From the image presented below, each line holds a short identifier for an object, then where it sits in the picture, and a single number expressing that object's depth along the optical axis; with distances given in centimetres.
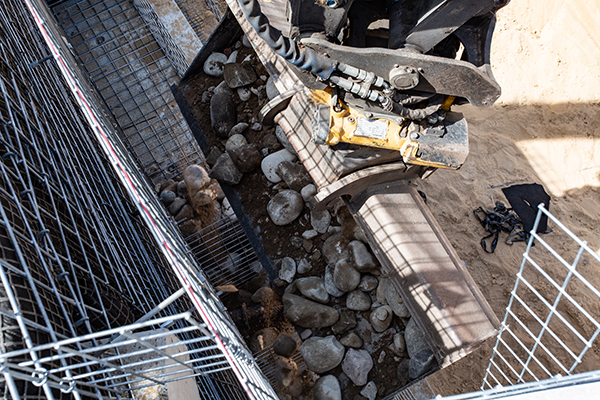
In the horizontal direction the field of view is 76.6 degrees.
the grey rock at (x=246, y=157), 464
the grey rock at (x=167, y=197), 515
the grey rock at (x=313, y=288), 400
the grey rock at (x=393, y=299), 374
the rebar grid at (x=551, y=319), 366
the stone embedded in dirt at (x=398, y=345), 373
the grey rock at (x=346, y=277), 391
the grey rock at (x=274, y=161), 458
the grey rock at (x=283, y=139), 455
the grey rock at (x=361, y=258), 388
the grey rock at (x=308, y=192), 432
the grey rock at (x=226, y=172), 467
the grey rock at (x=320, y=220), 432
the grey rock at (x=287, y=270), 423
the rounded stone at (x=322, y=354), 377
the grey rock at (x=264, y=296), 418
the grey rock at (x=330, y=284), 402
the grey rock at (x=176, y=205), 504
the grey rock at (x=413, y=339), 361
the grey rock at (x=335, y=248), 412
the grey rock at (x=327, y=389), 364
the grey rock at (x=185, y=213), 496
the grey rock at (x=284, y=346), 390
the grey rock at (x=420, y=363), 349
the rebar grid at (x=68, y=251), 180
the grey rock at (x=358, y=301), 392
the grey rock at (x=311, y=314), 391
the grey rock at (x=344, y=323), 390
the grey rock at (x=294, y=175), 444
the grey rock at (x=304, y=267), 423
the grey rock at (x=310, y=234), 431
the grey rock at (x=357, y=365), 371
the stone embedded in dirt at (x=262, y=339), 403
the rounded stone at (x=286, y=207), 436
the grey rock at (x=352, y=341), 382
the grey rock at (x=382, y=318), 378
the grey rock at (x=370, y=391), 366
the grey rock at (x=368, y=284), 394
